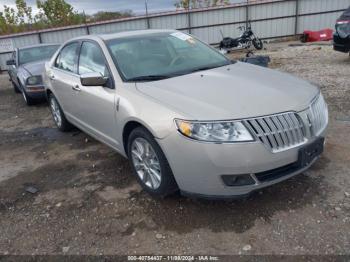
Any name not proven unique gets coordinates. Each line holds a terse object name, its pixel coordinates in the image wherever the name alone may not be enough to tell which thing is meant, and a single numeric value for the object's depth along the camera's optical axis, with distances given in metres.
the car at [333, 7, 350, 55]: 8.50
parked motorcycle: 14.33
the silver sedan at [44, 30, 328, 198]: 2.61
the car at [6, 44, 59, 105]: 7.59
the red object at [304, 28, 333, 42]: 15.16
